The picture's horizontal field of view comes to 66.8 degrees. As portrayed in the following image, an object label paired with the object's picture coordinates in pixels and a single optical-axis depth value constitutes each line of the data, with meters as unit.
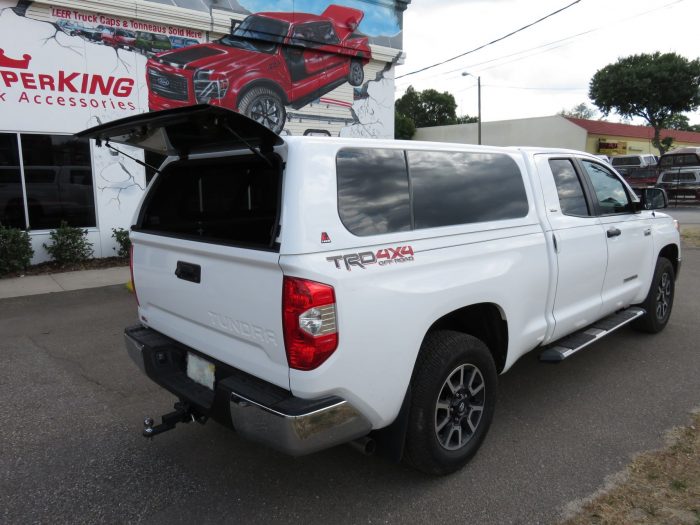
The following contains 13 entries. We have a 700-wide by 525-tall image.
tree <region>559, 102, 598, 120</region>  99.51
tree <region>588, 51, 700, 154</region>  36.94
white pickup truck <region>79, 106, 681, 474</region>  2.40
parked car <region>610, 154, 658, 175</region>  26.38
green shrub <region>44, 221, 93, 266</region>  9.27
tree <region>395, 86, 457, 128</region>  67.50
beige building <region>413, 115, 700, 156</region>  36.72
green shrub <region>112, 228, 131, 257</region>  10.07
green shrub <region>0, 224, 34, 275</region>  8.57
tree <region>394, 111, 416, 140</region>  46.16
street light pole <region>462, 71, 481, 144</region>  37.34
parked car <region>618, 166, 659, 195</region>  25.22
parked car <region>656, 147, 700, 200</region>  22.02
